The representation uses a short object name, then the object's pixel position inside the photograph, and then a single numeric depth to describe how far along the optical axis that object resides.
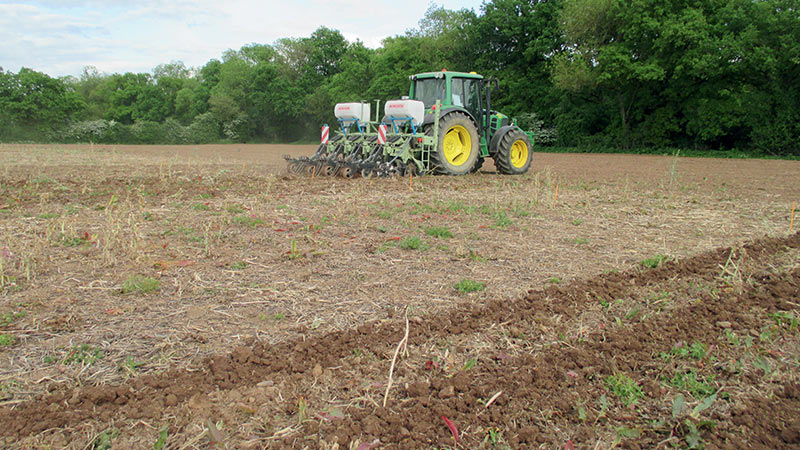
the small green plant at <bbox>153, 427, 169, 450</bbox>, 2.12
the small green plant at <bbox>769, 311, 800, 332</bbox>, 3.37
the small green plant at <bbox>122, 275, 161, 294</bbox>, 3.81
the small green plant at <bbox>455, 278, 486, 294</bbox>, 4.01
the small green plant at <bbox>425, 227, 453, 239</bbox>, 5.73
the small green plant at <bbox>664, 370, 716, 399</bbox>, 2.57
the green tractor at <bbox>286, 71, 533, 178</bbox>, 10.90
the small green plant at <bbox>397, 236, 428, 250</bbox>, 5.20
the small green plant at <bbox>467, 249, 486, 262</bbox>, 4.86
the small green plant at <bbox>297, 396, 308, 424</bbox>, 2.31
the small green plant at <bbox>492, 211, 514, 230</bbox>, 6.32
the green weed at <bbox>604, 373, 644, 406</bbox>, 2.51
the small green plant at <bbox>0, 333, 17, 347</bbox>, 2.96
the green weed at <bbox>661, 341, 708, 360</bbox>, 2.95
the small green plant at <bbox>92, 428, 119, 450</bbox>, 2.14
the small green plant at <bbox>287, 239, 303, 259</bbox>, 4.77
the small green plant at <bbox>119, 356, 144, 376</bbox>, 2.71
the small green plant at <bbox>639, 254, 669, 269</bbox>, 4.76
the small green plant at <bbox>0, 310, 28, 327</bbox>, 3.23
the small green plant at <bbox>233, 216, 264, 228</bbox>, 6.08
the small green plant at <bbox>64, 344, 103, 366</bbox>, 2.80
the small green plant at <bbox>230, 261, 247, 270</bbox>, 4.48
